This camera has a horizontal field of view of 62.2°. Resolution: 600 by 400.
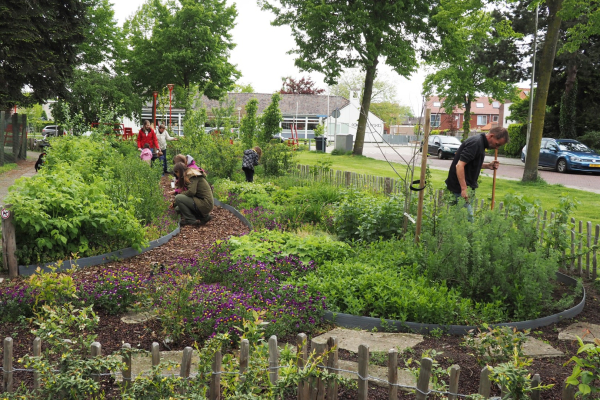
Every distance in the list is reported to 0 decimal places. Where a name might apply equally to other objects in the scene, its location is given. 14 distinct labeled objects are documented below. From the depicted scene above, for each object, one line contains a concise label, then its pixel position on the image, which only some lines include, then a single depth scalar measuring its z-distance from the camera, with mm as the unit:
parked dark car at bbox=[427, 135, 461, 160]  28666
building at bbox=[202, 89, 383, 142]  65500
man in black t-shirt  6406
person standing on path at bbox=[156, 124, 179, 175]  16277
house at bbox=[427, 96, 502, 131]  88500
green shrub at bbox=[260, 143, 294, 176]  15328
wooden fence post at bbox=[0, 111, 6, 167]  19212
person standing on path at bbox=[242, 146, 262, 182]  13430
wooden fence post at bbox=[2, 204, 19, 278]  5773
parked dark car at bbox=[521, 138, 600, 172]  20375
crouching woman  9148
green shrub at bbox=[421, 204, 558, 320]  4855
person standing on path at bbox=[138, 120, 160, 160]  15438
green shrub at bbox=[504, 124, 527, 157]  32500
